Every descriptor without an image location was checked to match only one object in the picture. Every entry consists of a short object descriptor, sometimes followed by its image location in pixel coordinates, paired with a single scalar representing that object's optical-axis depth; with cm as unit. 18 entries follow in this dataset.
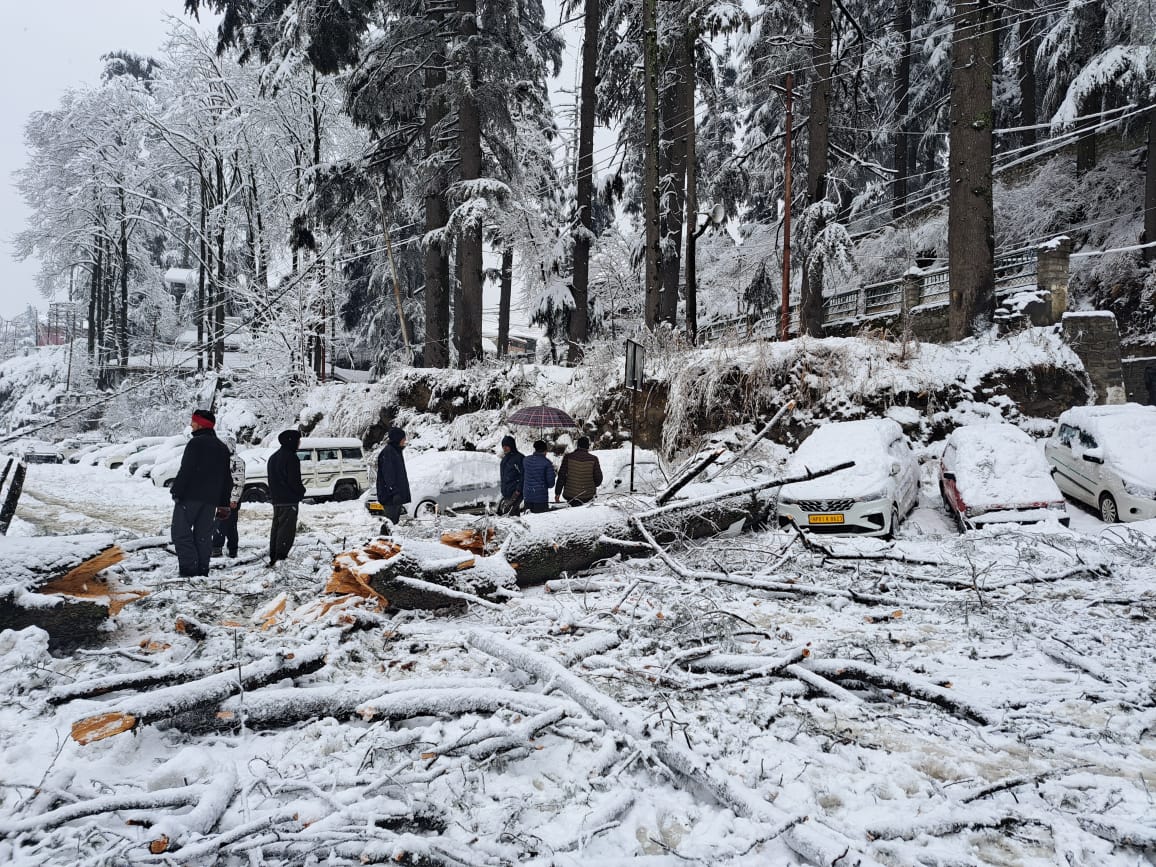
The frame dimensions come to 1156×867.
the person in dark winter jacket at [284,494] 689
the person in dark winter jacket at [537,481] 914
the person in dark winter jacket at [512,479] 953
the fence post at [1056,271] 1264
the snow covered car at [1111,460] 841
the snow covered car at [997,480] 837
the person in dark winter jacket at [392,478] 870
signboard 972
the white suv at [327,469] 1473
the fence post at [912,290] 1529
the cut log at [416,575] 468
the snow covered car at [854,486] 819
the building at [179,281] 4320
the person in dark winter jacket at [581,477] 899
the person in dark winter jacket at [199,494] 634
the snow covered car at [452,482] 1116
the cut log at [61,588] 409
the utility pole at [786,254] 1569
